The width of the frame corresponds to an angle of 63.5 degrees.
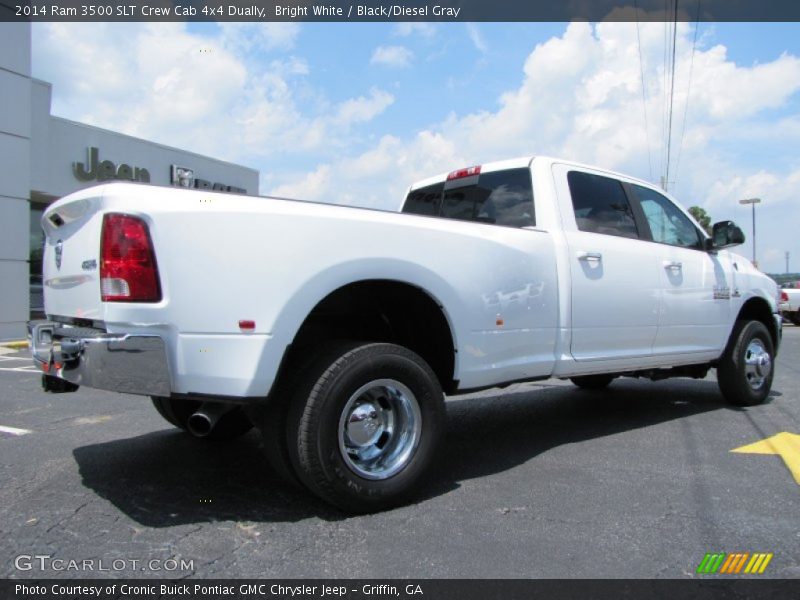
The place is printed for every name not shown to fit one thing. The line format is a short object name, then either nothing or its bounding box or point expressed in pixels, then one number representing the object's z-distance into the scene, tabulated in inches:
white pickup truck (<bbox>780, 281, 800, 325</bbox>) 737.0
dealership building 520.7
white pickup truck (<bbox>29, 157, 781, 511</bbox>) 112.6
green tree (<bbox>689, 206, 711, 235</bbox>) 1583.4
